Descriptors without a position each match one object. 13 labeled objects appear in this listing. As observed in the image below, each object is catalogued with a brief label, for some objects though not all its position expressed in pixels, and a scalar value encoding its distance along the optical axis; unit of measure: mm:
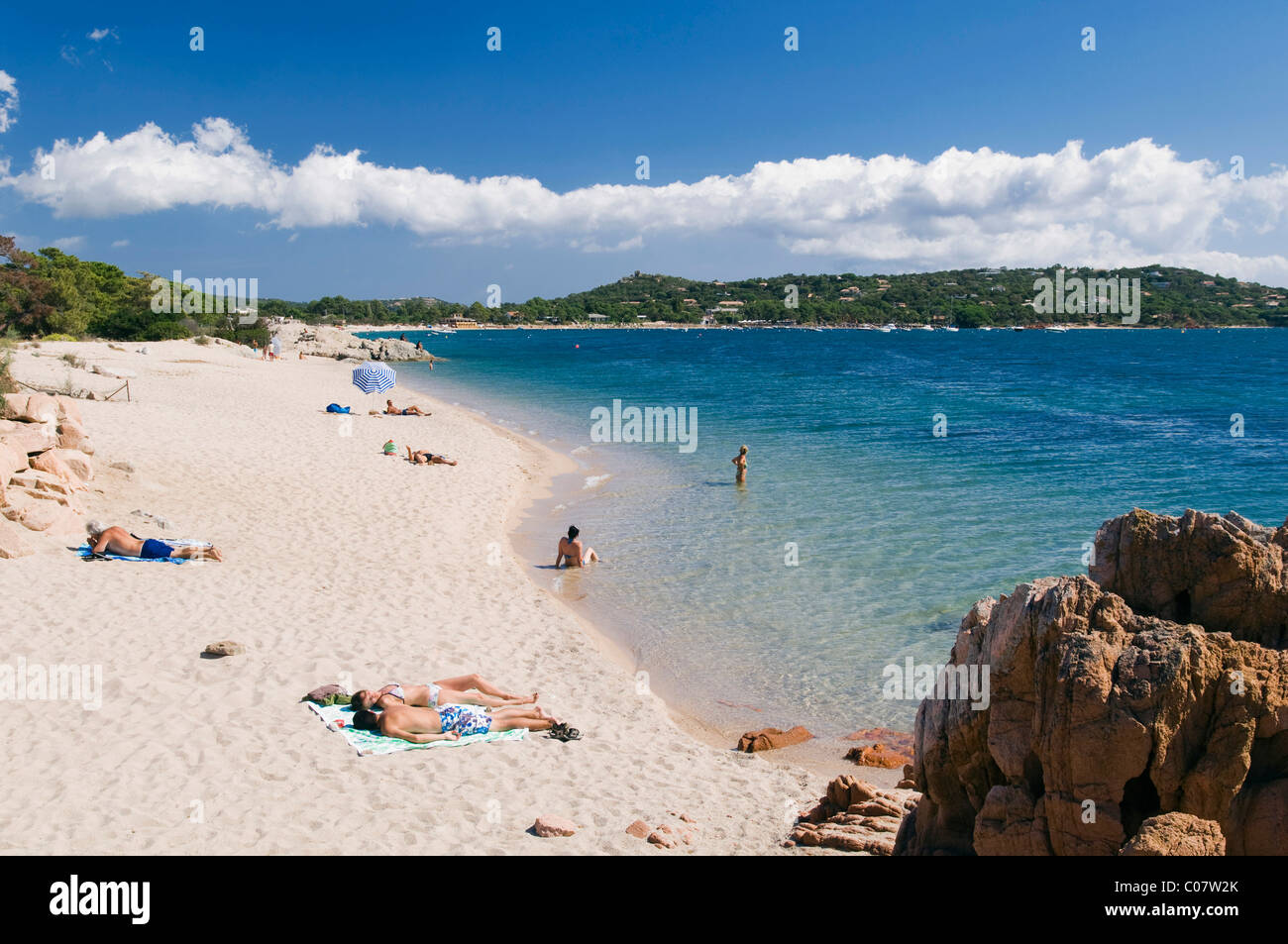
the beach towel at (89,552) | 11312
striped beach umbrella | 33312
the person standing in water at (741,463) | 21328
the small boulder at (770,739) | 8164
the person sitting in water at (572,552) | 14258
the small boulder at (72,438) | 14758
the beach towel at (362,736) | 6977
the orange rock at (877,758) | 7734
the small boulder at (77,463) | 13914
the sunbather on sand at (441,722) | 7262
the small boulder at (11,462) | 11867
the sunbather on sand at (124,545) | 11328
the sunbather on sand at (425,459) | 21141
